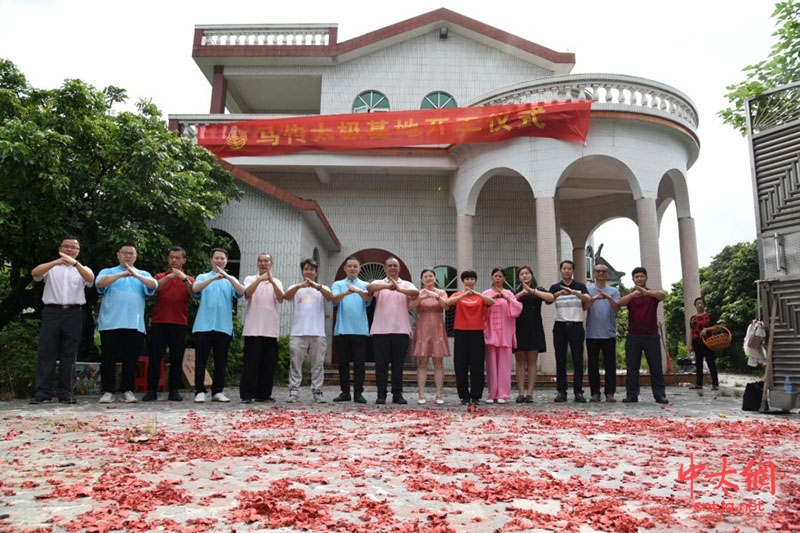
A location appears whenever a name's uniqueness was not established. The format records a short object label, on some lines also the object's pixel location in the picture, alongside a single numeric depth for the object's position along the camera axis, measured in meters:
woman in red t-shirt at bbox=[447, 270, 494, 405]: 6.21
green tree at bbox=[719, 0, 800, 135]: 9.00
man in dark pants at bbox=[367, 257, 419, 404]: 6.24
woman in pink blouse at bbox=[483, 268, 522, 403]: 6.46
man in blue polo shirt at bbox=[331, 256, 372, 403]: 6.34
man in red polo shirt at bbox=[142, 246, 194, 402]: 6.18
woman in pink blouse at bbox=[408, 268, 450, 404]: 6.27
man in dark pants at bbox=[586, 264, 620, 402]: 6.77
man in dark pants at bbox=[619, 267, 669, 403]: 6.62
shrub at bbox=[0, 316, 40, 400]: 6.28
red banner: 11.69
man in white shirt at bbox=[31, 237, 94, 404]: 5.59
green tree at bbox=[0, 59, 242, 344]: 6.59
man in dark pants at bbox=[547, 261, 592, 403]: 6.66
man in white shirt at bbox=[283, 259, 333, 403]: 6.29
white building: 11.50
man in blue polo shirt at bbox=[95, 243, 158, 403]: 5.89
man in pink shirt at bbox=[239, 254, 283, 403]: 6.18
